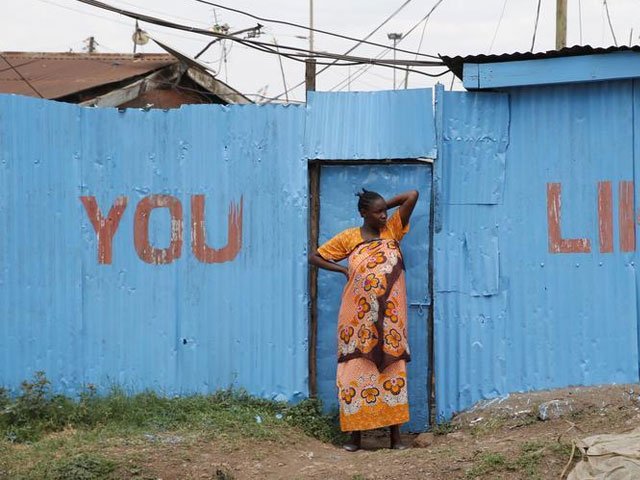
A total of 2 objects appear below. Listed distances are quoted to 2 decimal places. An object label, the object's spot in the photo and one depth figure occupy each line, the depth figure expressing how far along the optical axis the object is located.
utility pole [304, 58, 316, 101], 9.03
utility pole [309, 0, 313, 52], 30.22
